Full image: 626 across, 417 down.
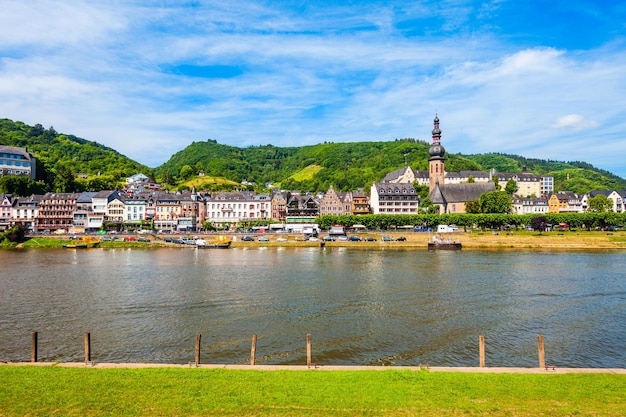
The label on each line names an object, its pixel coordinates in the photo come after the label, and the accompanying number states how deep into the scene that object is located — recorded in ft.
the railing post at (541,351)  49.99
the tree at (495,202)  327.06
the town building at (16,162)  443.73
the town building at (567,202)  455.63
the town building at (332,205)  374.22
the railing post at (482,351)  52.43
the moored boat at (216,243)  266.16
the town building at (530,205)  442.09
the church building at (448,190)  383.24
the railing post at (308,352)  51.16
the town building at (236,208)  377.91
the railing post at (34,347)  55.62
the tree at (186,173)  619.67
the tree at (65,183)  436.76
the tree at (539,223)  291.17
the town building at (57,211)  362.74
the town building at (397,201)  380.78
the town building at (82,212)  363.35
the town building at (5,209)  354.74
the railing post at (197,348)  50.99
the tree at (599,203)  388.37
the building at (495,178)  489.30
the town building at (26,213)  357.41
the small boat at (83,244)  271.49
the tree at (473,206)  352.08
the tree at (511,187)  460.55
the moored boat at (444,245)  248.93
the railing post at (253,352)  52.80
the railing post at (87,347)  52.65
